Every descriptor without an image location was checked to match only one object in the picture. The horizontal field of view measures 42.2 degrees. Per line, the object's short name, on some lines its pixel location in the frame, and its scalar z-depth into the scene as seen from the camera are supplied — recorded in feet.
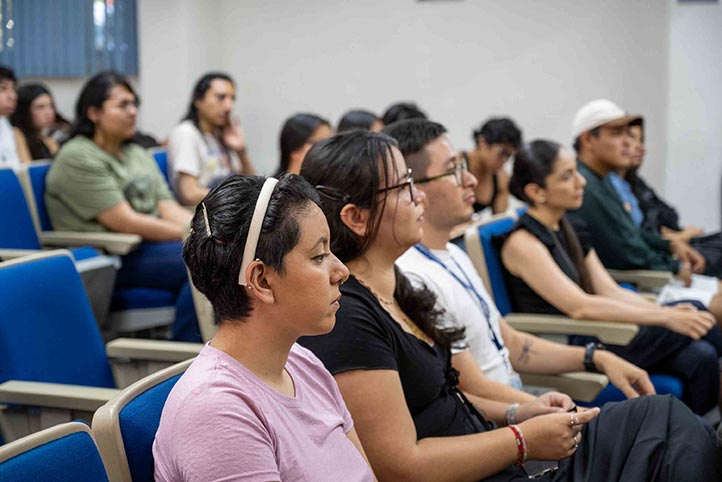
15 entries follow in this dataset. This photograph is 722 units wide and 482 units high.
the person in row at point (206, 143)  14.33
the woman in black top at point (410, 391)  5.38
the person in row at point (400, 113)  13.71
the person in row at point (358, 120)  13.15
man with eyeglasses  7.07
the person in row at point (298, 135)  12.47
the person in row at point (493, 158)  15.29
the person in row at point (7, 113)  15.35
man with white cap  11.93
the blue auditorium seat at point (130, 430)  4.28
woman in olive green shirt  11.60
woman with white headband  4.12
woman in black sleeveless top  9.15
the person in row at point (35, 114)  16.74
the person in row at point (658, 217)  13.19
